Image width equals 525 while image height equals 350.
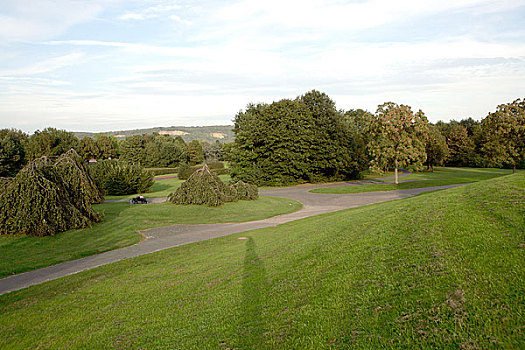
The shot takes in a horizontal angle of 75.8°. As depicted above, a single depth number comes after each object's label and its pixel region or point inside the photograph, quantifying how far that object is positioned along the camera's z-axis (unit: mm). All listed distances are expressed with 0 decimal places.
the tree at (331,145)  47250
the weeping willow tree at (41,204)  15211
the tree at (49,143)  56812
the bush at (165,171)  78675
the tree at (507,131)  31125
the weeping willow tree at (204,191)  25266
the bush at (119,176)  38312
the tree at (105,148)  89644
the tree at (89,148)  84306
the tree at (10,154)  52575
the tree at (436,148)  57750
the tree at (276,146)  47750
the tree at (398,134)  35156
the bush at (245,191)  28747
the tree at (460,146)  70188
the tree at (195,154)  112938
